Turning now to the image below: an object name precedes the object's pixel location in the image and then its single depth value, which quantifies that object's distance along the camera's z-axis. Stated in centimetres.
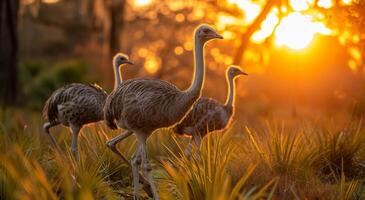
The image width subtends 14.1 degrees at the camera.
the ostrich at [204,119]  2162
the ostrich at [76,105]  1995
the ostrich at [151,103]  1582
